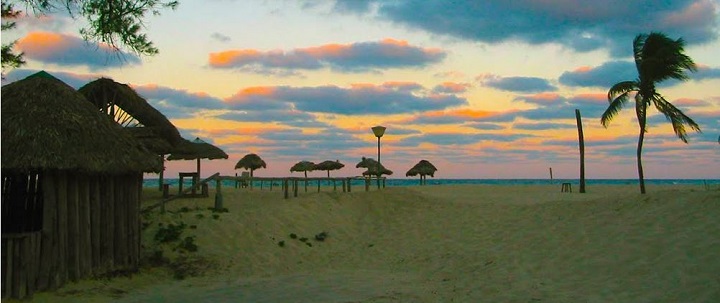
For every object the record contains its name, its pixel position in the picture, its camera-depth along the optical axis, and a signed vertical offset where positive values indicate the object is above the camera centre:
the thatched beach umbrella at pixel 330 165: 40.41 +0.97
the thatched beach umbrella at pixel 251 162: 40.75 +1.19
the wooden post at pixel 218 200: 18.95 -0.66
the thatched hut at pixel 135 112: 19.30 +2.37
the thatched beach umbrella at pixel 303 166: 43.64 +0.98
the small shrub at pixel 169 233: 15.80 -1.43
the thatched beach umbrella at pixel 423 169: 46.28 +0.81
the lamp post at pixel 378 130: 24.25 +2.01
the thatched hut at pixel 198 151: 25.25 +1.24
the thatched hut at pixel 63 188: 10.98 -0.19
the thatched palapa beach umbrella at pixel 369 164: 39.75 +1.02
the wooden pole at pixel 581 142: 31.86 +2.00
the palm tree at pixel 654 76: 22.92 +4.02
